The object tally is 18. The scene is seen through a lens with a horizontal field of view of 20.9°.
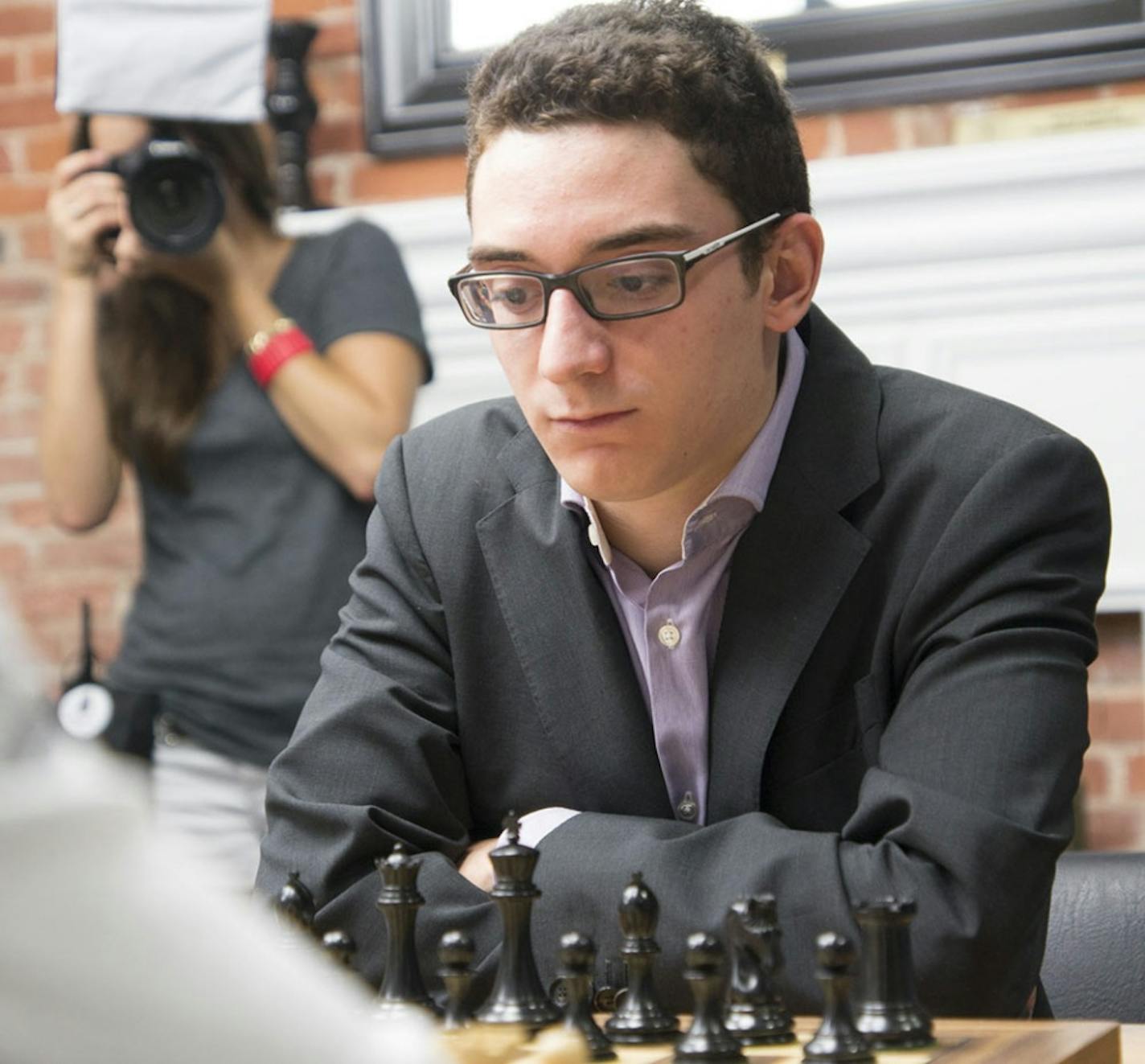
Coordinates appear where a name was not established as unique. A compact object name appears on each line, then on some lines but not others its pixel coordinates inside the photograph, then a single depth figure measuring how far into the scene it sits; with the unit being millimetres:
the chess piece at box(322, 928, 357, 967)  1317
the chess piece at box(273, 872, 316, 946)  1349
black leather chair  1563
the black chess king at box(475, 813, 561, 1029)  1237
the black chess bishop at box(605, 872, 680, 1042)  1225
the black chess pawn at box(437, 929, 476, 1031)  1240
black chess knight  1206
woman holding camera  2133
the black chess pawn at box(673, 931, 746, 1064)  1159
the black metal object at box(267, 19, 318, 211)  2990
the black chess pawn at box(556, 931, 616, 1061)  1203
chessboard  1164
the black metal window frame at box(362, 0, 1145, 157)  2593
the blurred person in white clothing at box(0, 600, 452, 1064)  742
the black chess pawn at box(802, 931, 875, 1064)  1157
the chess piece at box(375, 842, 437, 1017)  1288
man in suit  1442
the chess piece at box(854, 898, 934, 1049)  1189
